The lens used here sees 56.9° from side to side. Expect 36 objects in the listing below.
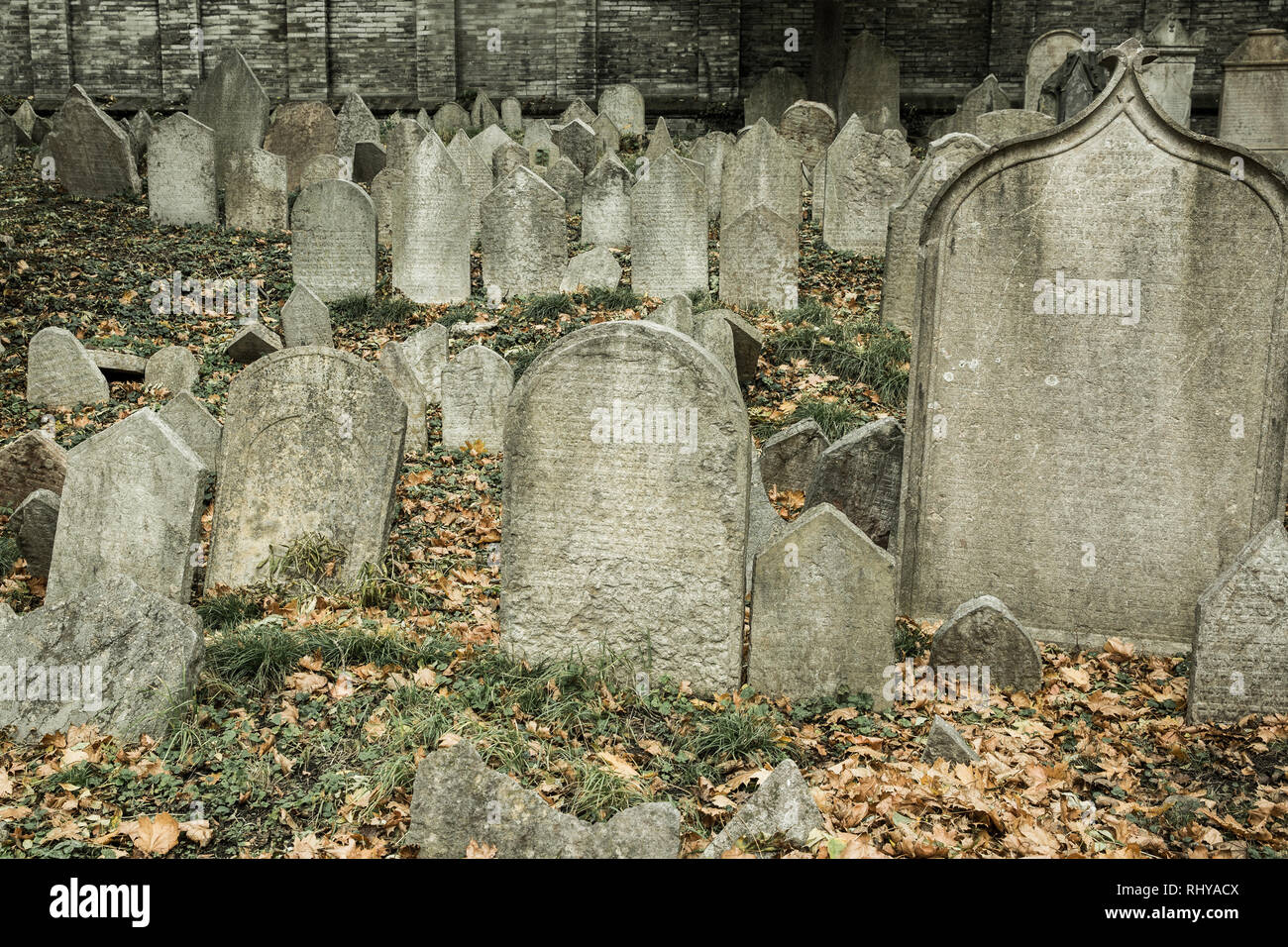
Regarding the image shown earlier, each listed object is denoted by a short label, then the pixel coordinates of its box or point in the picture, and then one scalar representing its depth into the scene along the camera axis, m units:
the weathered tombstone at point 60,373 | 9.04
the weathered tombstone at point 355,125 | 16.05
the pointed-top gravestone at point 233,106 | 15.50
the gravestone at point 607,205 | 12.35
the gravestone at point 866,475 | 6.75
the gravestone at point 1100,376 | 5.86
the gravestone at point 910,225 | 9.62
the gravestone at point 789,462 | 7.69
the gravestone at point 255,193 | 13.16
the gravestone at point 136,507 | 6.10
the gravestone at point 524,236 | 11.09
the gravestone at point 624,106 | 19.73
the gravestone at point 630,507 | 5.30
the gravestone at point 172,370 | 9.28
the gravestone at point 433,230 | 10.91
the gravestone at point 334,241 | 11.00
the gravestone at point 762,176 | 11.11
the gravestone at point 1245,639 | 5.05
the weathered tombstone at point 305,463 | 6.44
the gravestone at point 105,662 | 4.89
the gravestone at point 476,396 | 8.58
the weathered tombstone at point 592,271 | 11.19
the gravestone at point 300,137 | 15.59
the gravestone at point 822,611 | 5.31
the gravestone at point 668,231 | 10.91
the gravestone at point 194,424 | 7.59
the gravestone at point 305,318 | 10.02
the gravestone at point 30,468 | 7.44
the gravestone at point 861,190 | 12.08
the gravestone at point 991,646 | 5.50
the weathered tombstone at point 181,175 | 12.95
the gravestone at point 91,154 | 13.82
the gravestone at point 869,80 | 18.56
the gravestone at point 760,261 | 10.71
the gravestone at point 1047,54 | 17.88
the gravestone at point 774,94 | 19.28
